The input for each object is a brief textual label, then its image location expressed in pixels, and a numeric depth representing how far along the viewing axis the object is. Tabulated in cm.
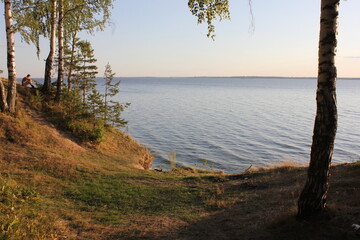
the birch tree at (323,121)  552
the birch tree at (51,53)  1691
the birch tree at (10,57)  1279
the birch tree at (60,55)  1733
